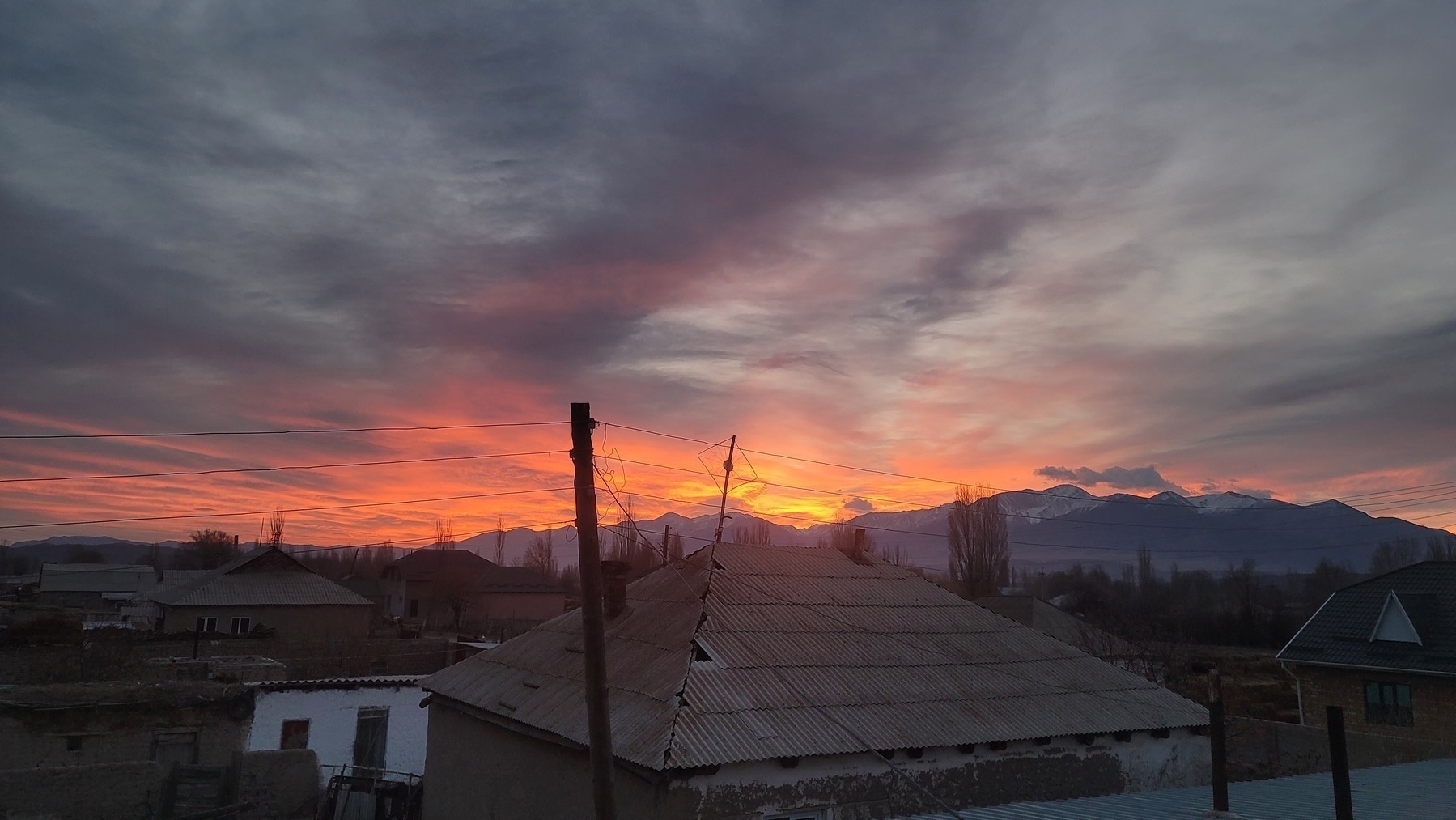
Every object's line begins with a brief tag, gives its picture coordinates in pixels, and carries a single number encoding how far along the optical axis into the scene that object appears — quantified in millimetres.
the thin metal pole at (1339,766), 10500
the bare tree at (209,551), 120812
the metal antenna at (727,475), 22544
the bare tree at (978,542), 86125
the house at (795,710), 13453
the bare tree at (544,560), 150525
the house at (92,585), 96375
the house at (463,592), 83875
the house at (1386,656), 30641
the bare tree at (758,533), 115425
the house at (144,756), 22922
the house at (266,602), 52875
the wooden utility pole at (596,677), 9969
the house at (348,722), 29797
